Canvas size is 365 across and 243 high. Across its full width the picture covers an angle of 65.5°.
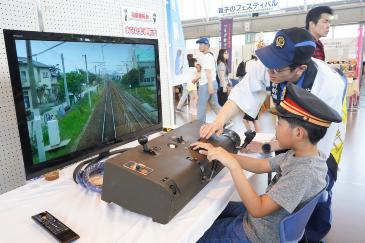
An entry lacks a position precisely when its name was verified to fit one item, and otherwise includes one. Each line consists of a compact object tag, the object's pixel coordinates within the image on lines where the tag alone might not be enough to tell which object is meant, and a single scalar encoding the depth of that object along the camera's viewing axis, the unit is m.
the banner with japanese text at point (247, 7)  7.14
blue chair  0.83
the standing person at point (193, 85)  5.69
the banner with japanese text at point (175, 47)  2.07
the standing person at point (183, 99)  6.71
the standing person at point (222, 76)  4.54
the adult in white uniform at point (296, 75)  1.08
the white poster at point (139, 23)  1.66
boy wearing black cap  0.88
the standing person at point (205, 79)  4.17
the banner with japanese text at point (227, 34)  7.33
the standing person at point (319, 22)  2.26
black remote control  0.73
